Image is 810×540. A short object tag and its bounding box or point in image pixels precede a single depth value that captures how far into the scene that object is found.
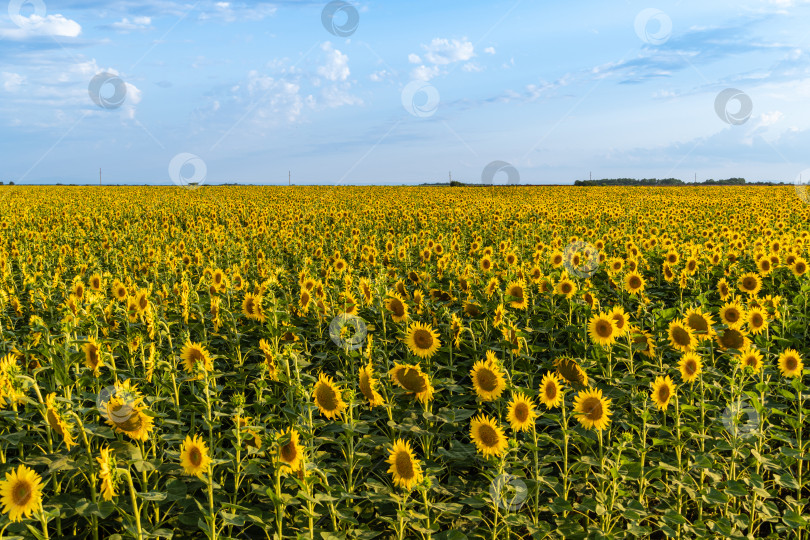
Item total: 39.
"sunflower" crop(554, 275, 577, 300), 6.50
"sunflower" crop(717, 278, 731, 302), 7.47
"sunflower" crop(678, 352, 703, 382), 4.78
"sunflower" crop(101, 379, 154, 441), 3.49
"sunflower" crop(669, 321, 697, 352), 4.98
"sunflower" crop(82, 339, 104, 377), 4.18
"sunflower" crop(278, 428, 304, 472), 3.32
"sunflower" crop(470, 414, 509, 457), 3.77
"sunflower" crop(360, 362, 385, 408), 4.11
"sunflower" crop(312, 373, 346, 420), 4.06
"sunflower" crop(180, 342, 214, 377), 4.39
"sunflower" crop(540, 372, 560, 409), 4.11
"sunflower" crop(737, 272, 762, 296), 7.70
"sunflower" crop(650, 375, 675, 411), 4.38
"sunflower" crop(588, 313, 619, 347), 5.12
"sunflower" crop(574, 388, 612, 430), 4.09
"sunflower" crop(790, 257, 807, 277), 8.50
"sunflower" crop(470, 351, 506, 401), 4.20
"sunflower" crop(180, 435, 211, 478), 3.42
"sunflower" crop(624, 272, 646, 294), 7.50
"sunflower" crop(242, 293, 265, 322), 6.19
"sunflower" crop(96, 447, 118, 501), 2.87
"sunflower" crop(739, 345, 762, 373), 4.97
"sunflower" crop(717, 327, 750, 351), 5.09
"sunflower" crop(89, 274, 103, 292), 8.14
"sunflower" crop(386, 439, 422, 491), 3.56
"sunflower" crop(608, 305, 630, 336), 5.12
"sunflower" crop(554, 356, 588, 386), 4.48
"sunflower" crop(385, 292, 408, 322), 5.72
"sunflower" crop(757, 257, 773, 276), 8.20
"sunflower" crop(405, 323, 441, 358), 4.96
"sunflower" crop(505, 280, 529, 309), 6.40
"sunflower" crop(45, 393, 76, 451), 3.34
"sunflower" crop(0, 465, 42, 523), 2.89
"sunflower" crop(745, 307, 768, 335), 5.89
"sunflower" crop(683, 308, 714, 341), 5.25
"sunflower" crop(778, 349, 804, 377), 5.18
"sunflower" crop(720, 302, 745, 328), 5.83
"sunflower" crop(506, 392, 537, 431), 3.96
